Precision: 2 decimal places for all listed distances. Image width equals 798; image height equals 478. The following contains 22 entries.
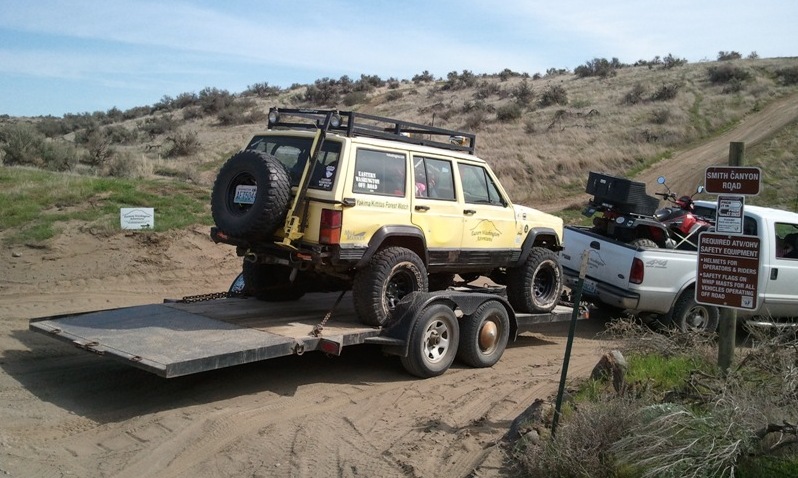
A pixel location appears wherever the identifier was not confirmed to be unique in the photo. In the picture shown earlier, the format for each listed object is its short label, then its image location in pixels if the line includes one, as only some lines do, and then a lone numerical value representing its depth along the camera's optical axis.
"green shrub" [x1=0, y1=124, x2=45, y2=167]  19.69
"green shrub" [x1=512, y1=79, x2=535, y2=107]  37.97
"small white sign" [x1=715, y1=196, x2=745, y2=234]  5.33
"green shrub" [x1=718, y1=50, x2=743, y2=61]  52.12
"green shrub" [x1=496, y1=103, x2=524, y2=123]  33.97
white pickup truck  9.54
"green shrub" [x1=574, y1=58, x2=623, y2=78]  47.59
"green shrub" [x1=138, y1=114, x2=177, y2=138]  34.97
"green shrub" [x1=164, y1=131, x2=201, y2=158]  25.77
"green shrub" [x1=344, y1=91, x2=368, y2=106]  43.56
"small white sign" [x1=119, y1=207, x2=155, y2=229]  12.51
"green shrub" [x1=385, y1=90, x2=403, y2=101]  44.36
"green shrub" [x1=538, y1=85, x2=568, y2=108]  37.56
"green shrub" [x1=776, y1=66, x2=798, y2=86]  39.57
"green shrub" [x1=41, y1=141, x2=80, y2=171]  19.61
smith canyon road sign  5.29
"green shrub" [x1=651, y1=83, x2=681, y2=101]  36.94
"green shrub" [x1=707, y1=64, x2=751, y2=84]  40.77
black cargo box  10.23
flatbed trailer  6.07
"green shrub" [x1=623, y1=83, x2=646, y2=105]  36.71
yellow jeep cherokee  6.94
